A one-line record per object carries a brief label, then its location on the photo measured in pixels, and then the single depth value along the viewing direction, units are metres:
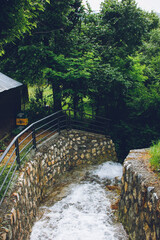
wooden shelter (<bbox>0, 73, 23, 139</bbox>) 8.94
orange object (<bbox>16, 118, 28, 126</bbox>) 10.17
